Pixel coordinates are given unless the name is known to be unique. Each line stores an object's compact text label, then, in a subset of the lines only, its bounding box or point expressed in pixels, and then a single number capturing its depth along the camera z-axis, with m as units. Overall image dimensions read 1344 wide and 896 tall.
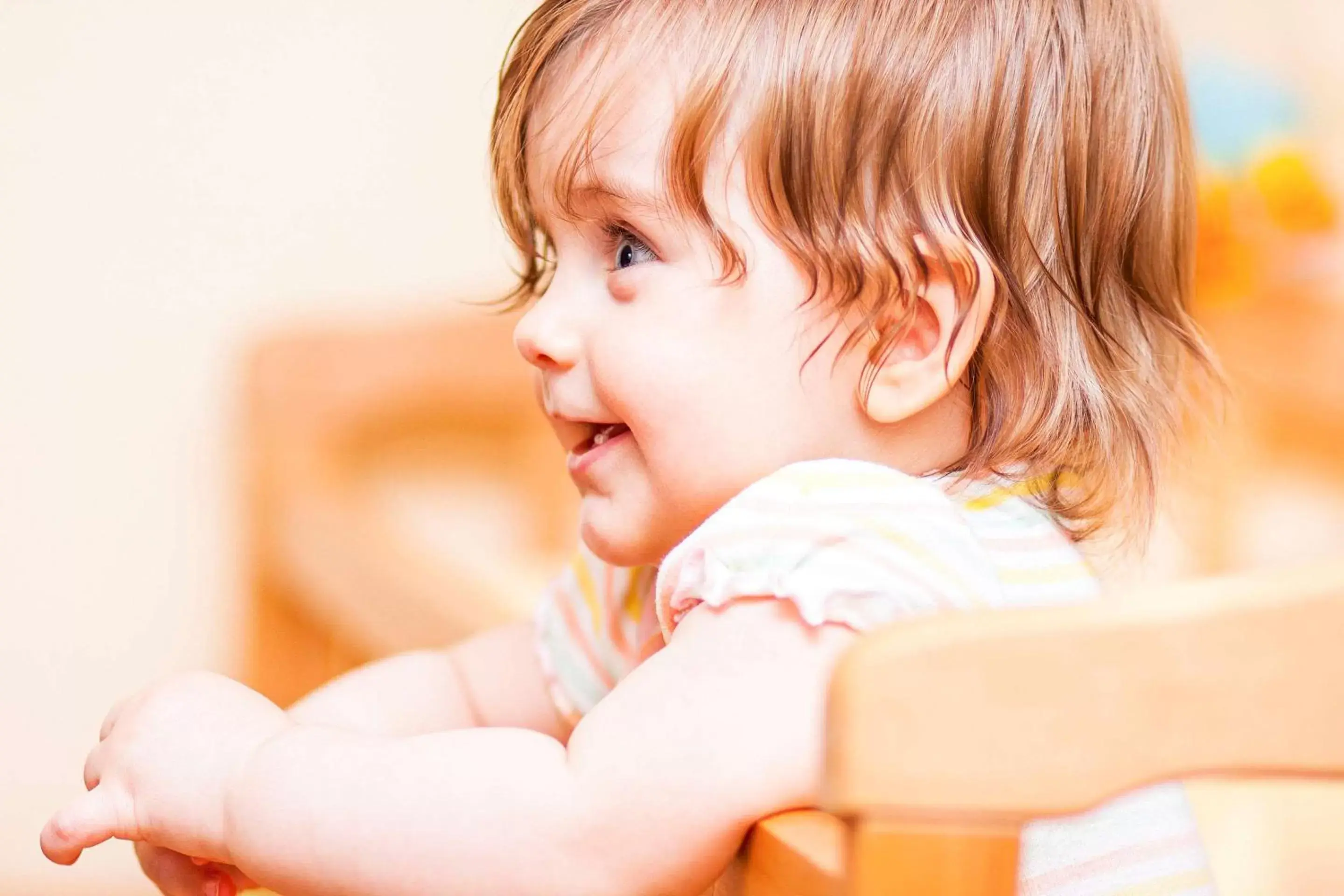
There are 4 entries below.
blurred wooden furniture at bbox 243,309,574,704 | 1.31
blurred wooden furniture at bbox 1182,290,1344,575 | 1.75
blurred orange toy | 1.73
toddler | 0.89
